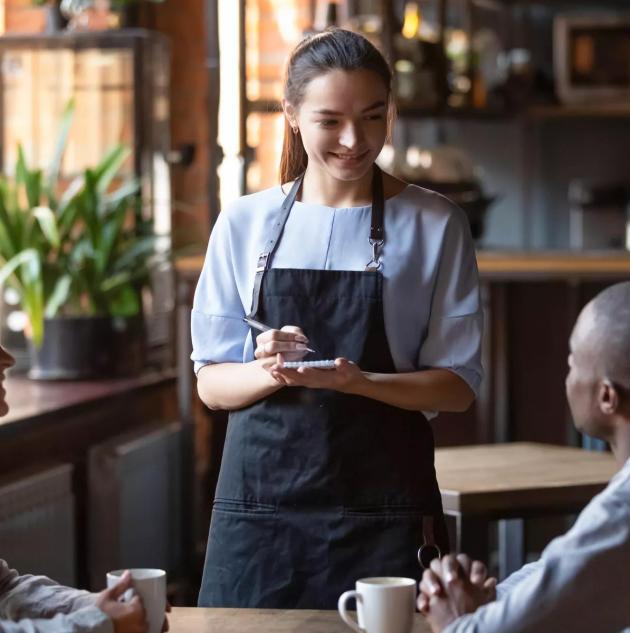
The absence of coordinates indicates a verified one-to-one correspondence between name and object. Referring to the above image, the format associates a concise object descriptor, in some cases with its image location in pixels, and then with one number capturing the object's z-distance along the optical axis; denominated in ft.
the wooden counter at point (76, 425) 17.27
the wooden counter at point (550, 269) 22.96
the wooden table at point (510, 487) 13.47
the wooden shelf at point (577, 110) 32.11
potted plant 20.12
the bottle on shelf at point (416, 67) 27.52
